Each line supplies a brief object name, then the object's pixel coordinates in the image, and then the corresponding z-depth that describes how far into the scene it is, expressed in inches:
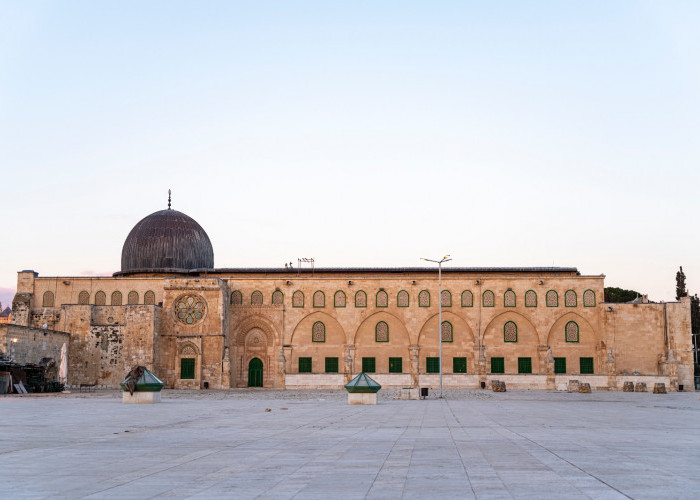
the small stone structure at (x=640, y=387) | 2098.9
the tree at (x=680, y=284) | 2987.2
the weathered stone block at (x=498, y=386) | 2043.1
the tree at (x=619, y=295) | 3253.0
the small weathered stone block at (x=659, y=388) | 1911.9
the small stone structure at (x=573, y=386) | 2065.7
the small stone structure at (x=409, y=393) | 1501.0
